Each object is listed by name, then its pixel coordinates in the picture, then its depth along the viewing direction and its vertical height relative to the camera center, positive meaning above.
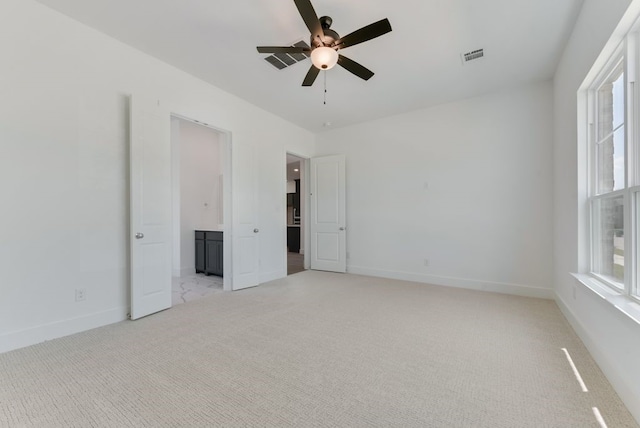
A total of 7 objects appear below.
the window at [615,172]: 1.77 +0.33
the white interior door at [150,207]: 3.01 +0.10
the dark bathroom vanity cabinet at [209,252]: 5.09 -0.72
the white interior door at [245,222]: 4.26 -0.11
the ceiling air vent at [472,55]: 3.10 +1.86
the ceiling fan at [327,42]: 2.14 +1.48
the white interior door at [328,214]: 5.61 +0.02
